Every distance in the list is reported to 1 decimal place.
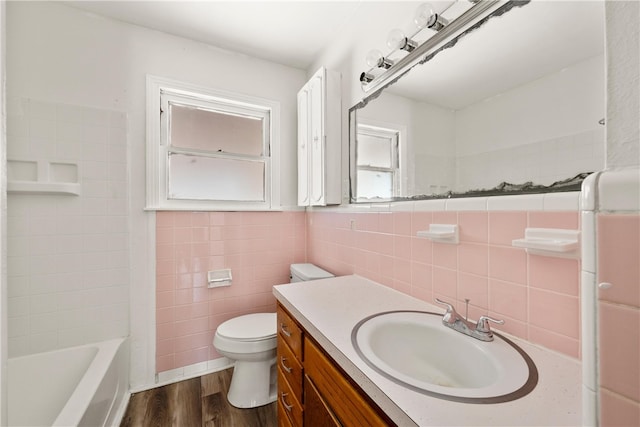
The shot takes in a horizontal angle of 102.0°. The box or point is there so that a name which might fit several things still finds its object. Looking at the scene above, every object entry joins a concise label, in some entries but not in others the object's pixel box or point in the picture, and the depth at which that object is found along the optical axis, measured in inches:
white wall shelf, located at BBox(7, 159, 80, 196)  57.5
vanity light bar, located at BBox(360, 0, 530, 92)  33.2
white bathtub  51.3
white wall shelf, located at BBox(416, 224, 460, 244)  38.6
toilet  61.6
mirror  26.9
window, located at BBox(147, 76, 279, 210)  71.9
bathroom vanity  20.4
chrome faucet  31.4
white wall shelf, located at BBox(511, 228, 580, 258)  26.0
